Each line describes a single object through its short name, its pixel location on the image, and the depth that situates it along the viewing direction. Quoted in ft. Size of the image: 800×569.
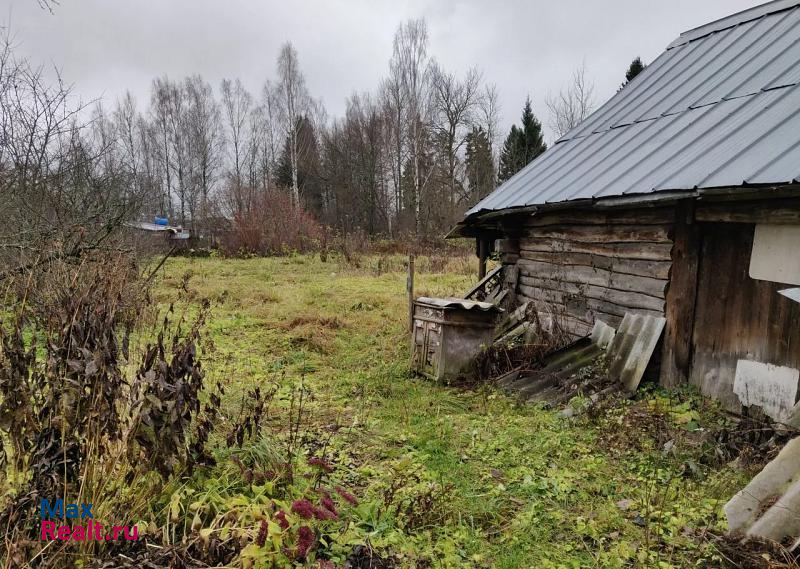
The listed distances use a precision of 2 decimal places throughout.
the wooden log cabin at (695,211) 13.92
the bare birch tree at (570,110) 116.47
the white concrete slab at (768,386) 13.76
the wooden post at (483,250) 30.27
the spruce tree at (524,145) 108.47
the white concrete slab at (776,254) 13.37
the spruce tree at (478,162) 113.60
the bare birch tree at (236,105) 127.65
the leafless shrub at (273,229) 75.31
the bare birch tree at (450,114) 103.40
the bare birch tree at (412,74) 98.02
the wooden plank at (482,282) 28.90
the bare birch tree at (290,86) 104.17
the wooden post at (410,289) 26.71
